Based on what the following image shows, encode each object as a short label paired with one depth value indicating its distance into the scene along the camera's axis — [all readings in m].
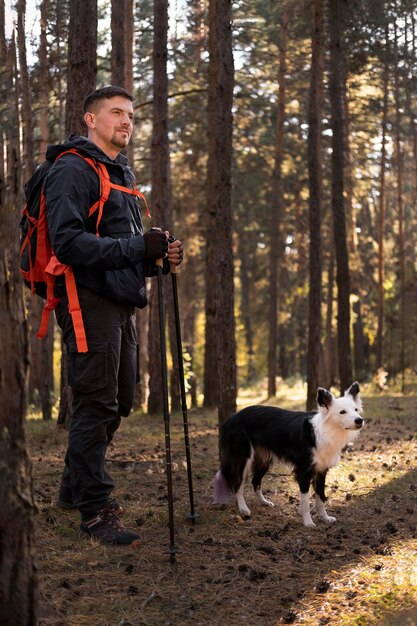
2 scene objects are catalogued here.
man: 5.33
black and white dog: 6.79
